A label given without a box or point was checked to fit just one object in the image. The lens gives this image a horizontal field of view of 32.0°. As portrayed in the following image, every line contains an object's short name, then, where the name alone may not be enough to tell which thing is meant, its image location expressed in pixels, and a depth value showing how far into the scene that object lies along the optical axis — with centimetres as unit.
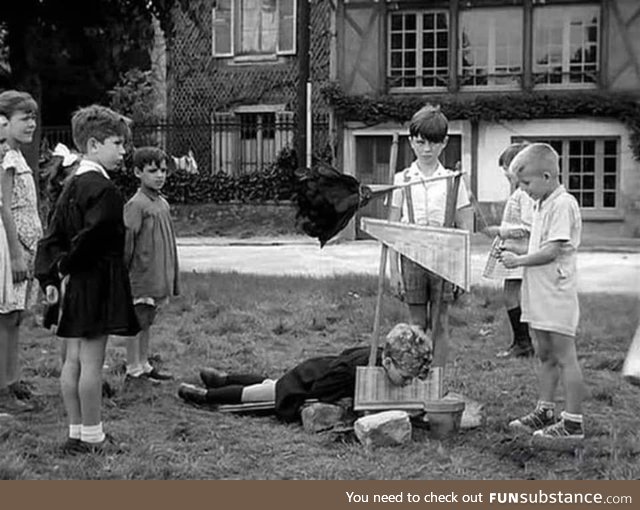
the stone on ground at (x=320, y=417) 530
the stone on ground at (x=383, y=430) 498
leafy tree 1189
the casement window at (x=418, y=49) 2305
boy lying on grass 530
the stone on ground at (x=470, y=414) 539
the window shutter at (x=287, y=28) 2613
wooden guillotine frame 524
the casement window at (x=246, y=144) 2478
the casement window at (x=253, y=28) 2625
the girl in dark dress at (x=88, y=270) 475
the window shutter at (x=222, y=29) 2673
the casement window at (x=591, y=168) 2214
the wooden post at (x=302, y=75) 2200
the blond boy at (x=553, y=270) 500
